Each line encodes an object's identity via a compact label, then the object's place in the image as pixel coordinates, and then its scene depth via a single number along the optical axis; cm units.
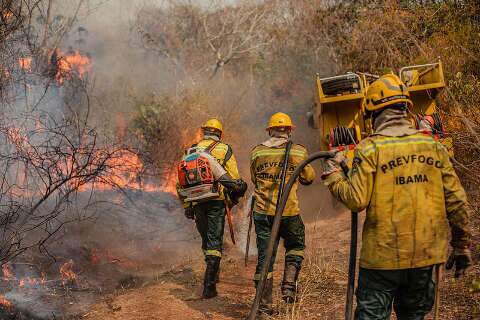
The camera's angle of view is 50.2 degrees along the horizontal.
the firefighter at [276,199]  532
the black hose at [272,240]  396
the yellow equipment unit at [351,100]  826
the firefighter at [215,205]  595
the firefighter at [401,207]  304
